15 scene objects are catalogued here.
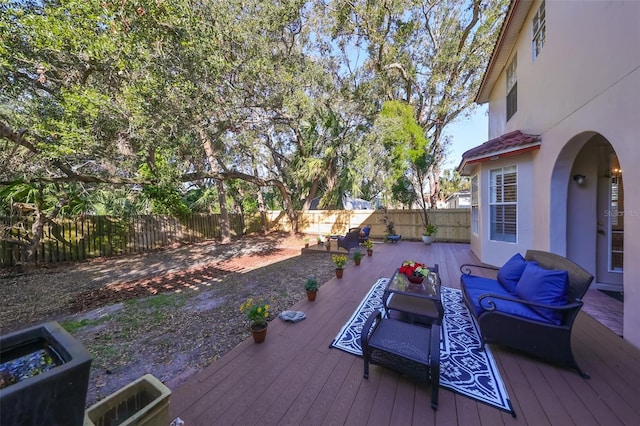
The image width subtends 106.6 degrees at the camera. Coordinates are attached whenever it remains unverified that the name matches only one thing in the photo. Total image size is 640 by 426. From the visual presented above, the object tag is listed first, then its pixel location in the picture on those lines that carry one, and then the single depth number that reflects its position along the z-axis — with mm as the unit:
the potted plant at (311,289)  3624
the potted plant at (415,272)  3201
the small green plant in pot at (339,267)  4746
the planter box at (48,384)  804
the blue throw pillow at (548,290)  2158
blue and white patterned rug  1848
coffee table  2785
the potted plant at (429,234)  8922
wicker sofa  2045
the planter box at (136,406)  1300
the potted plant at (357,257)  5734
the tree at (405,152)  8750
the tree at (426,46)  9719
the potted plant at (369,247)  6772
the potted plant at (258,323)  2553
